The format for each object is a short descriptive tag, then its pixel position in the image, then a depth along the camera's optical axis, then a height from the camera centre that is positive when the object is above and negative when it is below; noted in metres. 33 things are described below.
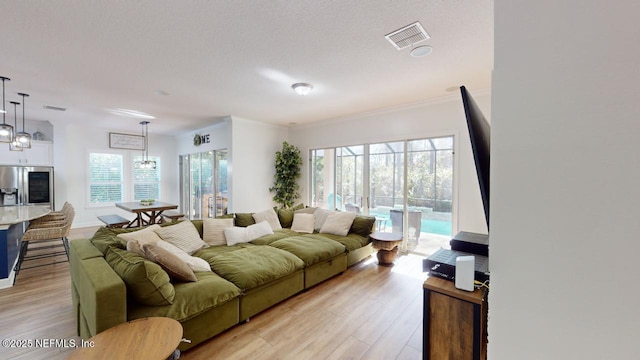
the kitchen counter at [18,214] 3.01 -0.55
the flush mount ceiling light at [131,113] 4.69 +1.24
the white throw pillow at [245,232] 3.46 -0.79
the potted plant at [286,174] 5.83 +0.07
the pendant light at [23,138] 3.75 +0.57
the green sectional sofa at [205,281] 1.74 -0.94
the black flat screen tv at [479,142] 0.66 +0.11
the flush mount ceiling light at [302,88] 3.29 +1.17
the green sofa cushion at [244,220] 3.90 -0.67
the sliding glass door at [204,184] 5.95 -0.18
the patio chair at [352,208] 5.14 -0.63
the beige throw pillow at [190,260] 2.49 -0.84
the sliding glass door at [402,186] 4.08 -0.16
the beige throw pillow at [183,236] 2.97 -0.71
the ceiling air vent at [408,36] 2.08 +1.22
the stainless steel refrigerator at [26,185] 5.14 -0.19
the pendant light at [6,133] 3.27 +0.56
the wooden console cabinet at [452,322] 1.25 -0.74
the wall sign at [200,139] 6.10 +0.93
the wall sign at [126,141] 6.73 +0.97
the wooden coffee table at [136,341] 1.32 -0.93
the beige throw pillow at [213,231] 3.44 -0.75
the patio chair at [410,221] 4.35 -0.77
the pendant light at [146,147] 6.30 +0.83
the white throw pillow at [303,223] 4.29 -0.79
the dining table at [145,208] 5.22 -0.67
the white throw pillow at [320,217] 4.42 -0.70
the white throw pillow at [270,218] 4.09 -0.68
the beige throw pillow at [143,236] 2.61 -0.63
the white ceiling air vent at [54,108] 4.41 +1.23
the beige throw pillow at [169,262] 2.11 -0.72
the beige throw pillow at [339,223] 4.06 -0.76
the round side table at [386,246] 3.73 -1.02
